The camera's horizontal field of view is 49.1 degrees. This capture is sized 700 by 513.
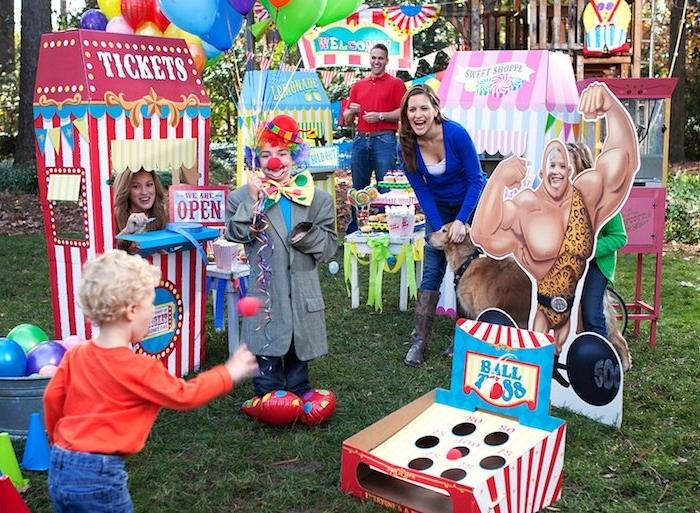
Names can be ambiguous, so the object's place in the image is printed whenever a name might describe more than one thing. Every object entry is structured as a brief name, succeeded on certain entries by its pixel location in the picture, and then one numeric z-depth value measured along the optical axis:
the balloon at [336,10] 5.03
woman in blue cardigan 4.77
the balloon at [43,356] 3.76
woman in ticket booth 4.21
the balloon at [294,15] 4.40
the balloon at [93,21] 4.75
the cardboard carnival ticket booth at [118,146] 4.15
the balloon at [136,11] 4.70
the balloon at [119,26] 4.72
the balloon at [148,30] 4.86
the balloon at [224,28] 4.43
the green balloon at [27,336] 3.94
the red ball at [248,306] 2.84
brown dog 4.36
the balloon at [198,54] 5.11
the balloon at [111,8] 4.77
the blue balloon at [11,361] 3.71
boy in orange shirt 2.18
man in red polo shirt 8.27
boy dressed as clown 3.82
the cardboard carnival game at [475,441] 2.93
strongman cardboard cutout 3.87
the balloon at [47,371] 3.68
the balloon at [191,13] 4.33
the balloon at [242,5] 4.35
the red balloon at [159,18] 4.81
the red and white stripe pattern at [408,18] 11.12
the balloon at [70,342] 3.93
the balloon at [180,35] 5.09
